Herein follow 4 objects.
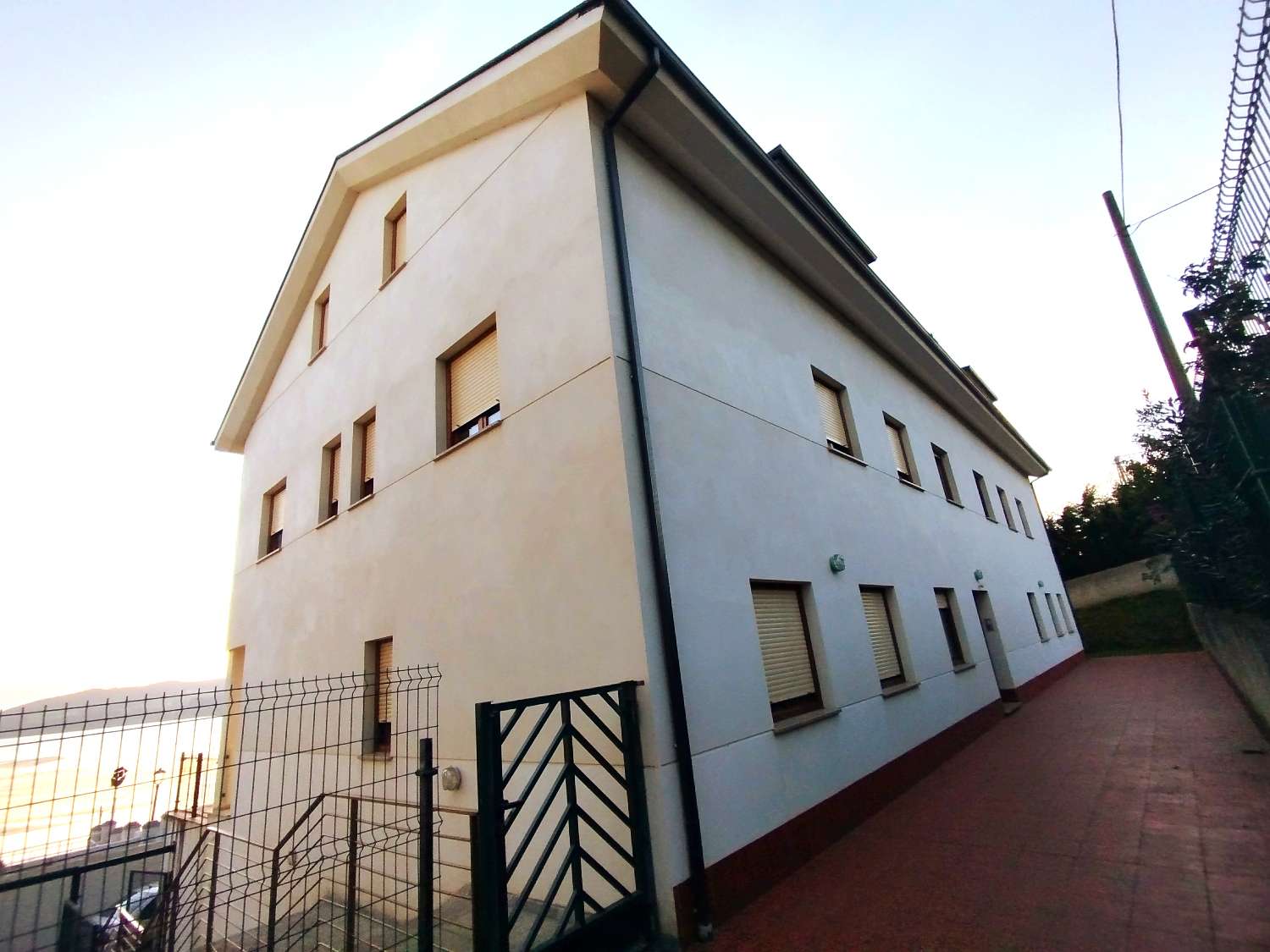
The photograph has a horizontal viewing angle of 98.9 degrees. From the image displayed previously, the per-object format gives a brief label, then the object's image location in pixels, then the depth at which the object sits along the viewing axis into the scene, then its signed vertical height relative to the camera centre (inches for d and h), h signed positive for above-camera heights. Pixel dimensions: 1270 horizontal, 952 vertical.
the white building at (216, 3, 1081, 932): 162.6 +73.7
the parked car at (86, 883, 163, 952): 212.4 -106.1
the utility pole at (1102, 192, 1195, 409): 212.1 +110.9
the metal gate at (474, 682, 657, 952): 114.6 -40.7
